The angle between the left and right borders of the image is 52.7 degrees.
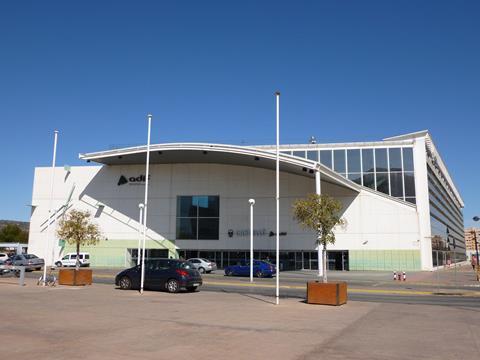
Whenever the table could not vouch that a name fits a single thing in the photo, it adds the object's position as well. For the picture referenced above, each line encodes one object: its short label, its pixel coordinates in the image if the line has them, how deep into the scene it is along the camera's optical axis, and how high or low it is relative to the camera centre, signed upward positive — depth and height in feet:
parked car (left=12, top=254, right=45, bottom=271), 142.56 -1.42
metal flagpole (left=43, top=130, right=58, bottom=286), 89.66 +20.45
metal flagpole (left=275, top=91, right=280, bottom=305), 62.24 +19.77
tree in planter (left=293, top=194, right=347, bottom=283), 64.64 +5.81
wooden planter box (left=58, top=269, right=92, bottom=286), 82.89 -3.44
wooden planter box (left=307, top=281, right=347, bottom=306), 59.11 -4.20
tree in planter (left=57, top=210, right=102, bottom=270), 90.48 +4.93
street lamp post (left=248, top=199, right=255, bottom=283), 108.88 -2.50
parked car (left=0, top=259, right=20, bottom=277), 122.71 -3.55
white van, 166.40 -1.52
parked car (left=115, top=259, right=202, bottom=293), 74.49 -2.98
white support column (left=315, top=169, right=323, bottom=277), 134.40 +19.11
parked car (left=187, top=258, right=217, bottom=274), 144.66 -2.18
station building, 162.61 +19.82
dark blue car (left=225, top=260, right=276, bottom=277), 128.16 -2.97
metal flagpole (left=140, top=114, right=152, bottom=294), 72.08 -3.16
